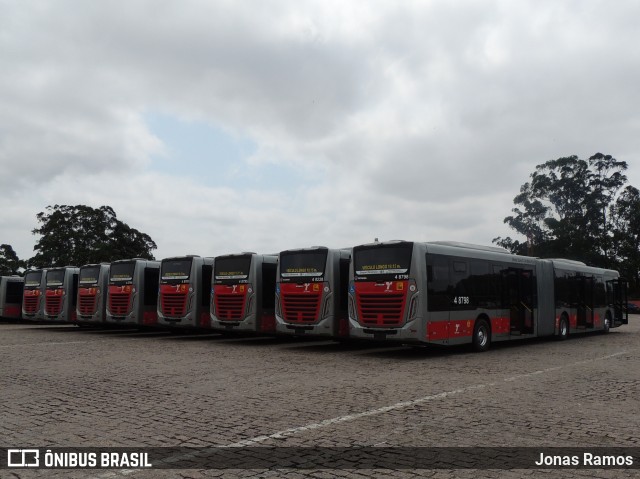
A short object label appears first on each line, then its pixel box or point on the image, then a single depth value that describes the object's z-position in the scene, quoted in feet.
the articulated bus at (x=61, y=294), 84.99
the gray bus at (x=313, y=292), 55.62
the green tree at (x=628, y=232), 182.50
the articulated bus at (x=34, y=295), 87.97
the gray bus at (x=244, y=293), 62.59
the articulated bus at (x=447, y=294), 48.26
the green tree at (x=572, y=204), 182.50
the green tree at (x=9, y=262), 185.78
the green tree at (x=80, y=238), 174.91
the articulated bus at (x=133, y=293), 74.69
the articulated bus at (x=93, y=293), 79.66
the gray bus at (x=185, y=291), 69.21
